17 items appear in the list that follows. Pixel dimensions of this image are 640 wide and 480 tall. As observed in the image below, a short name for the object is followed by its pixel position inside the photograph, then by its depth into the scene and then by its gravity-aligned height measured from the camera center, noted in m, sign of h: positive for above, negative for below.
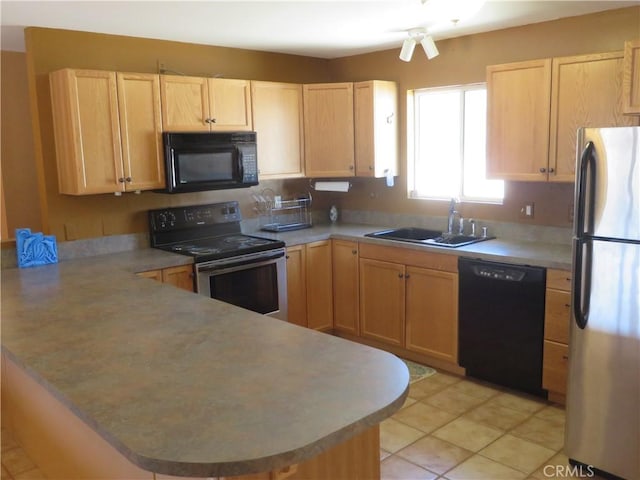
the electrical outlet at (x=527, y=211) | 3.99 -0.37
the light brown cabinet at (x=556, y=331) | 3.30 -1.01
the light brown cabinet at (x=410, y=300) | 3.90 -1.00
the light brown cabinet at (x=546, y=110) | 3.29 +0.28
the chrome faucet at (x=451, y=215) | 4.33 -0.43
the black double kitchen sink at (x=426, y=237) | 4.07 -0.58
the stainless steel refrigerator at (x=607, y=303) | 2.49 -0.66
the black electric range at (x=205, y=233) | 3.98 -0.51
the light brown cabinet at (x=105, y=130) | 3.51 +0.24
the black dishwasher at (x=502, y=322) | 3.44 -1.03
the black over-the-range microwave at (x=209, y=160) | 3.86 +0.03
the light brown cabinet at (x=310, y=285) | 4.39 -0.95
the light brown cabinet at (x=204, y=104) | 3.87 +0.43
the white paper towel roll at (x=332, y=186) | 4.95 -0.21
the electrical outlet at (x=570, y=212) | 3.78 -0.37
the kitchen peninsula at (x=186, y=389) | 1.41 -0.66
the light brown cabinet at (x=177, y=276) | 3.63 -0.70
